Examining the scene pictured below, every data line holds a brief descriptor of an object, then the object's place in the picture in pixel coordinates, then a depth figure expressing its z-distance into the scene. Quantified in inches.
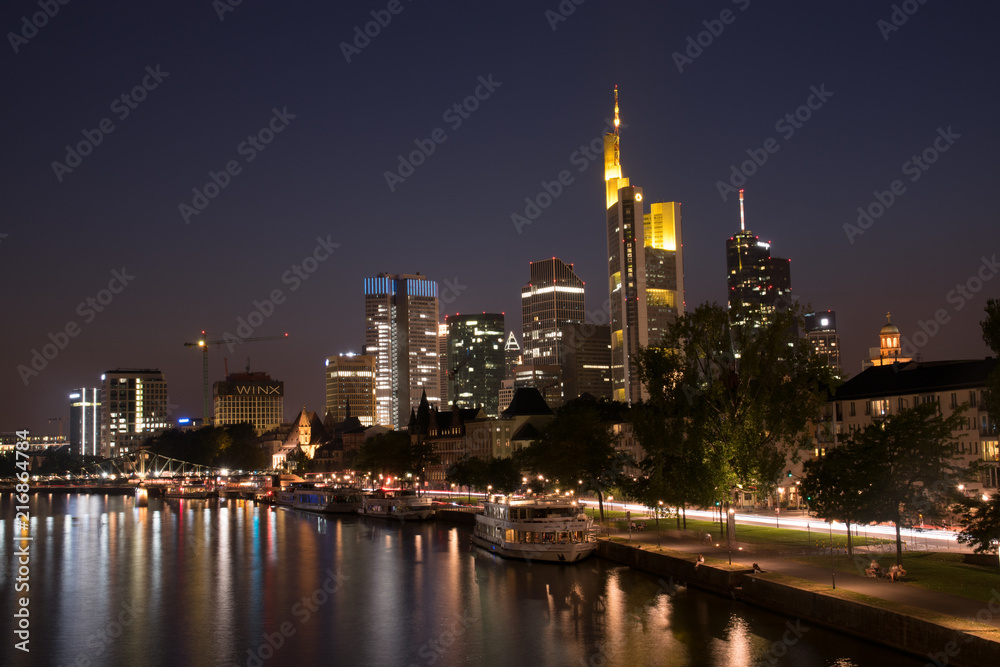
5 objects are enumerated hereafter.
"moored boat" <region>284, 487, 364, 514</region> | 5615.2
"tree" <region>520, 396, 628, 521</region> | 3671.3
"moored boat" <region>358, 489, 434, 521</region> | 4751.5
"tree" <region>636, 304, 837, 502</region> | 2559.1
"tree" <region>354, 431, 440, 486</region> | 6707.7
